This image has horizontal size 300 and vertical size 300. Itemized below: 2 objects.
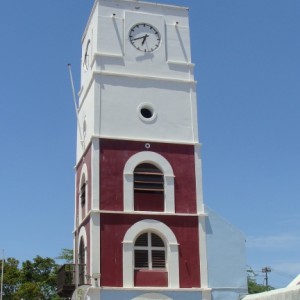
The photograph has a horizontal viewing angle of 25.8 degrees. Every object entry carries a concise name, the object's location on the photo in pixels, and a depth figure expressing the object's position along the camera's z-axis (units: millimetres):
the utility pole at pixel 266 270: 59594
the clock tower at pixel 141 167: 26656
